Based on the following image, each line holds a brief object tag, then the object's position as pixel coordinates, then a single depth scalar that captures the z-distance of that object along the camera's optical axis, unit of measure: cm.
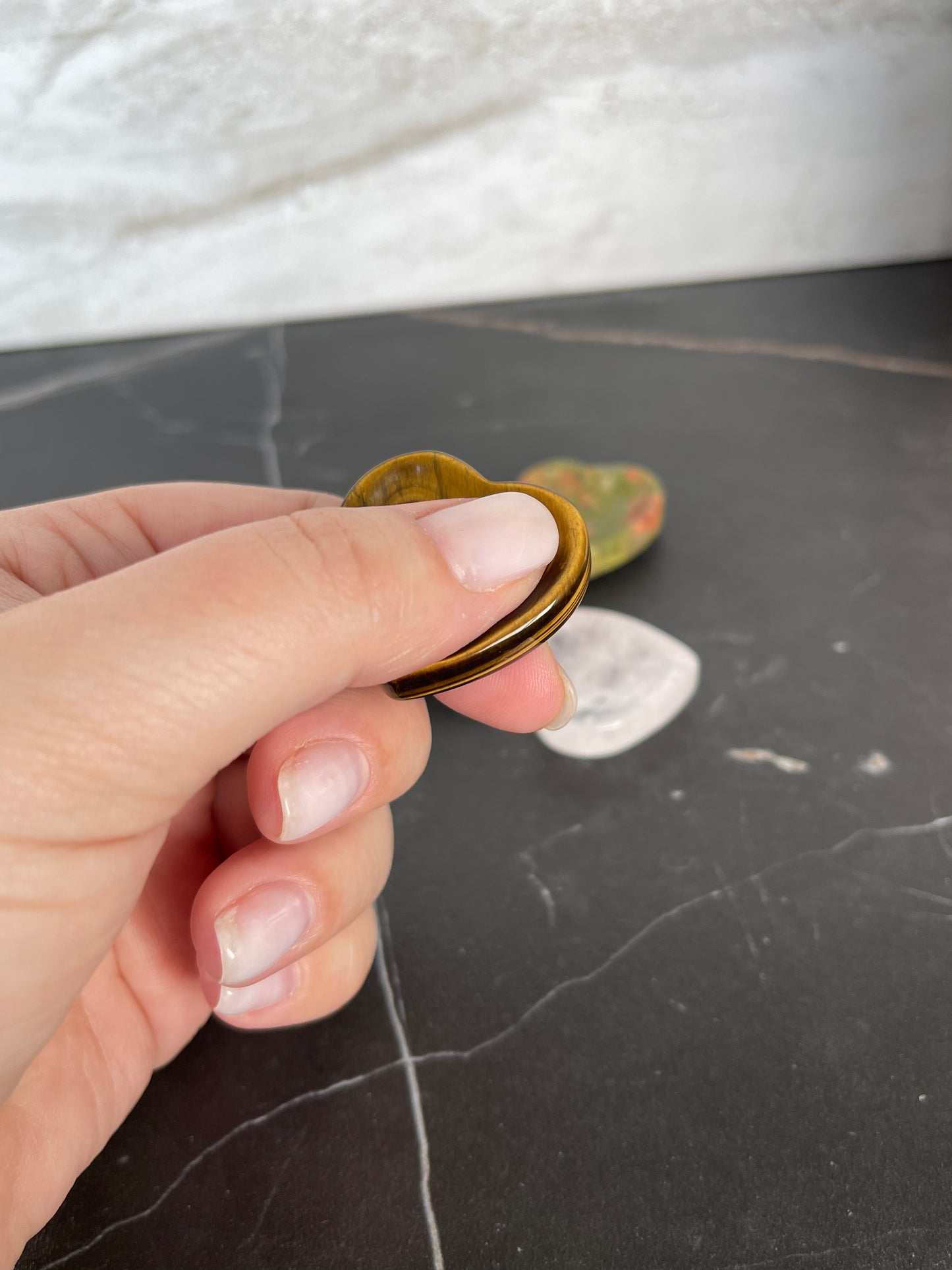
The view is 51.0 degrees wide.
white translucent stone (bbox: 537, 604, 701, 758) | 19
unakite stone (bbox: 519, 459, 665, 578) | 23
